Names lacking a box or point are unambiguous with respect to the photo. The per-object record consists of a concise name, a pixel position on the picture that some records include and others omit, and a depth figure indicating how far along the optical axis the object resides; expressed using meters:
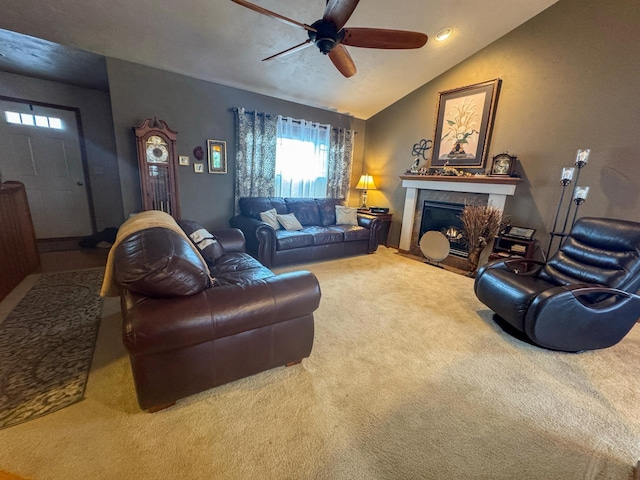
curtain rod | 3.89
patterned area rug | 1.40
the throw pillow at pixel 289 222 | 3.93
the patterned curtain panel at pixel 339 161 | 4.95
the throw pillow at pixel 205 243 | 2.39
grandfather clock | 3.19
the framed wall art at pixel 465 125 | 3.62
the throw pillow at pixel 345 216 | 4.56
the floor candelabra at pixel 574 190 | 2.78
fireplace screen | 4.03
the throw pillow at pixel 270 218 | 3.79
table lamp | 5.18
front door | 3.82
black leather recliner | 1.90
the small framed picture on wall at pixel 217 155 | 3.84
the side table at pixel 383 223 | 4.58
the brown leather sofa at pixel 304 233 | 3.47
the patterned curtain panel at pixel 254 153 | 3.98
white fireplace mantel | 3.44
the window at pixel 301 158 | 4.45
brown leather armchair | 1.22
